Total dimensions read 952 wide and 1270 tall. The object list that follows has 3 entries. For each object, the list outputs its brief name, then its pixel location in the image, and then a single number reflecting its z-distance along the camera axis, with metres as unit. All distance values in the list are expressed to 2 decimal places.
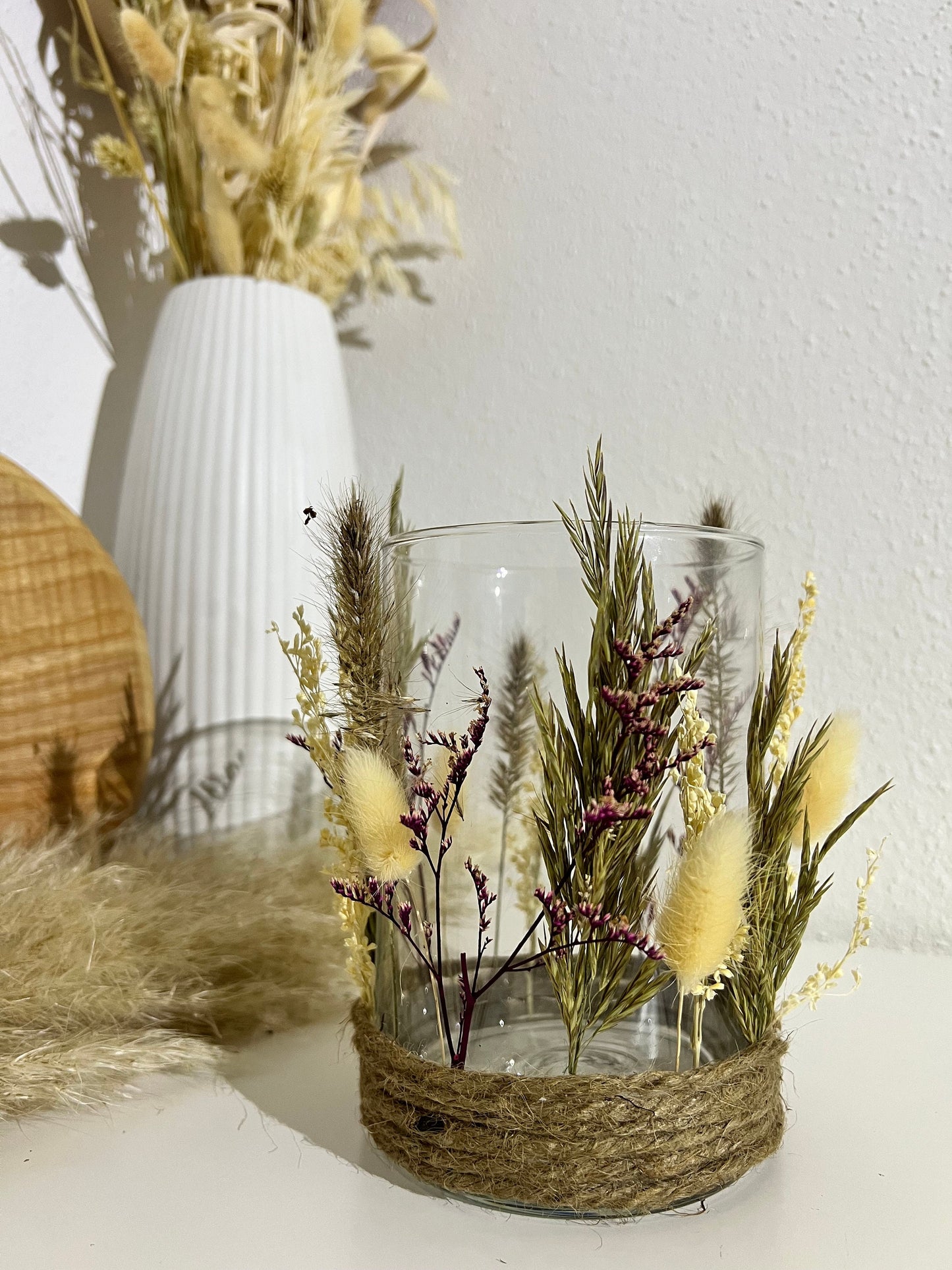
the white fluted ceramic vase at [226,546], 0.69
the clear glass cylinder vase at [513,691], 0.36
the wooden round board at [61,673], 0.56
